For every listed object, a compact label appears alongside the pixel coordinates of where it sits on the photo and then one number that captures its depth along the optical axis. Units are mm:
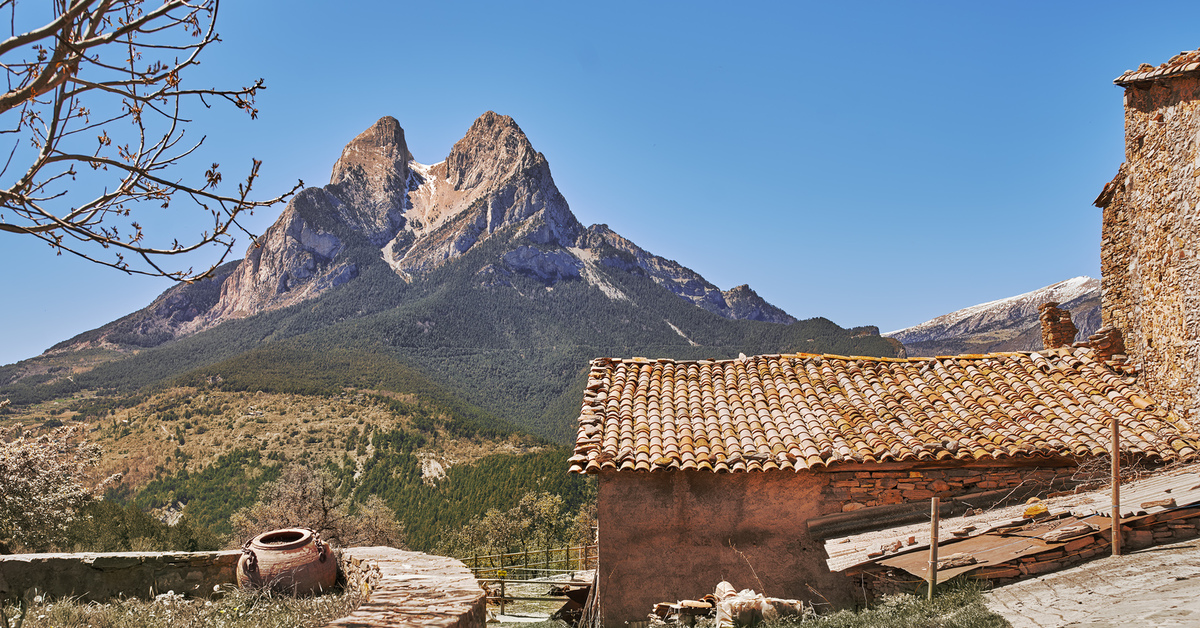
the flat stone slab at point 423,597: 5774
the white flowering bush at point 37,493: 13711
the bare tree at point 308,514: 26156
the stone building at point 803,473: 9156
